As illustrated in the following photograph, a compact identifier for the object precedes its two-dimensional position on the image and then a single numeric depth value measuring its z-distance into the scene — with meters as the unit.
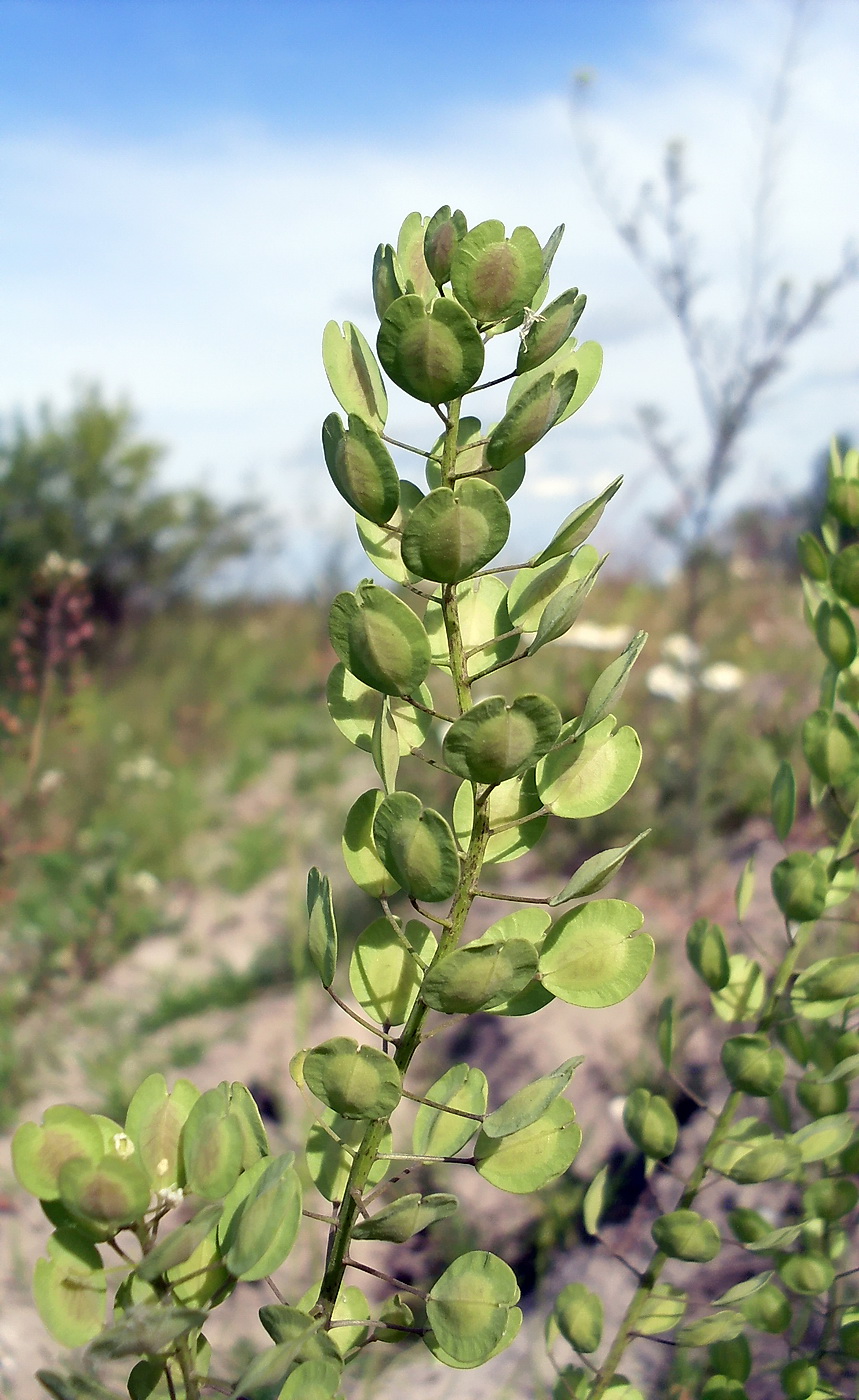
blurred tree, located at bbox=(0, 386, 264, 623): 7.12
